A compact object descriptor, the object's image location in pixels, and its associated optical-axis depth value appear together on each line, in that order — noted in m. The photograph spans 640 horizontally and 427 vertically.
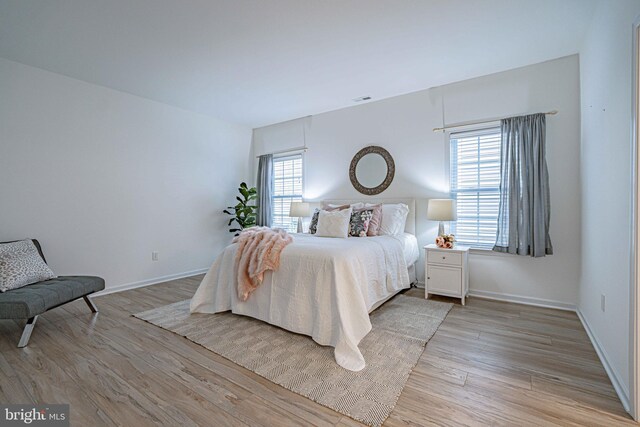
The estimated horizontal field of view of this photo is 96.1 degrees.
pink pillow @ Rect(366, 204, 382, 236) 3.61
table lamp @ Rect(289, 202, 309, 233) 4.70
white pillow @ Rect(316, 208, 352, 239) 3.47
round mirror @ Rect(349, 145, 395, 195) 4.29
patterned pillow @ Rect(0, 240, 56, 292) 2.59
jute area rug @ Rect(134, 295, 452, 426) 1.71
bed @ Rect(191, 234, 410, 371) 2.27
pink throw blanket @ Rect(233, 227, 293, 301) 2.64
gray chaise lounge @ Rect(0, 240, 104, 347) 2.26
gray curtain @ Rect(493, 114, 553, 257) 3.10
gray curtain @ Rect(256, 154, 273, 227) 5.55
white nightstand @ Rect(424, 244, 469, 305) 3.26
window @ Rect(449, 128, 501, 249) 3.50
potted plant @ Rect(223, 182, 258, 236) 5.34
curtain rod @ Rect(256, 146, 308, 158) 5.16
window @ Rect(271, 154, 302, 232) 5.36
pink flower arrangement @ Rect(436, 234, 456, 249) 3.45
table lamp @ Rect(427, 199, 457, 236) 3.43
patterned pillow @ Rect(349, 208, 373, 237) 3.55
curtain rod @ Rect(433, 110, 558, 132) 3.46
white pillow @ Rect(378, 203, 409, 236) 3.66
